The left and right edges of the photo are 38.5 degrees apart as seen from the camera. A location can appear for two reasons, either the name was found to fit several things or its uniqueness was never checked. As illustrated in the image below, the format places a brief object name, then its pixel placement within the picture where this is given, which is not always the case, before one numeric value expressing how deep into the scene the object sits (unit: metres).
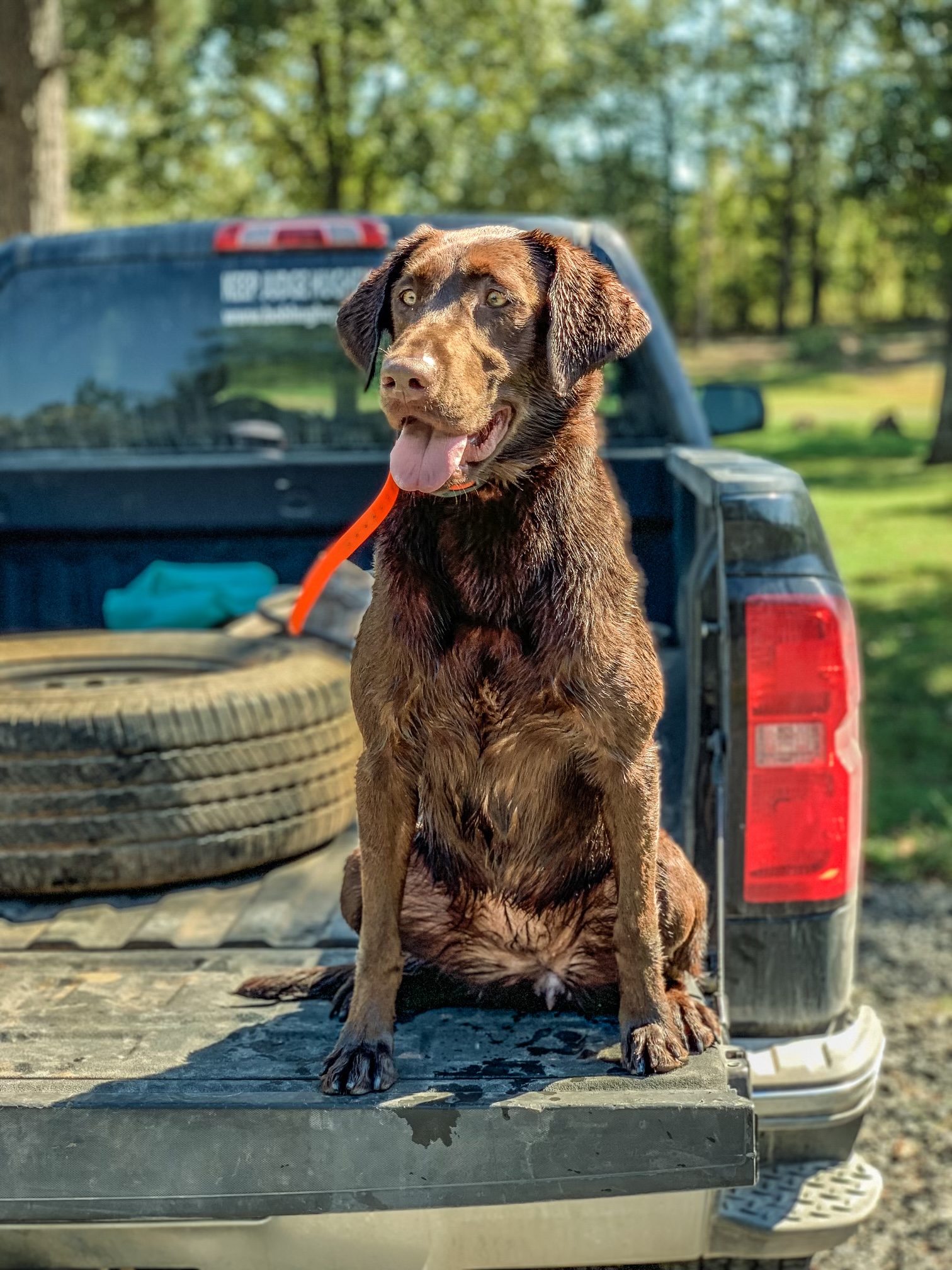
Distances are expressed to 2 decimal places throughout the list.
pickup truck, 1.90
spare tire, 2.78
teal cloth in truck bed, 3.90
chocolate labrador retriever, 2.05
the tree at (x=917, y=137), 12.98
